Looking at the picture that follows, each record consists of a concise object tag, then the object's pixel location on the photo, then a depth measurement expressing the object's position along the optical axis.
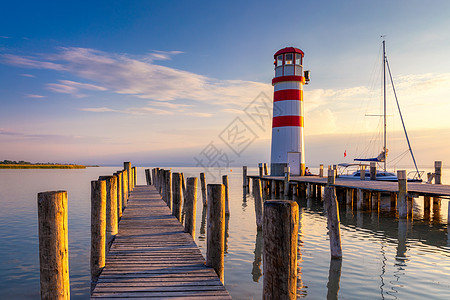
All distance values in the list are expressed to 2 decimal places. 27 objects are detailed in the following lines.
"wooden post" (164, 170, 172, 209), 12.44
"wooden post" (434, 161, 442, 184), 22.50
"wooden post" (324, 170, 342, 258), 8.90
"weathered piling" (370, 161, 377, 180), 25.71
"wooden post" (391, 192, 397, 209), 20.18
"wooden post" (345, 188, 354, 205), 19.25
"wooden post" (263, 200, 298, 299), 2.91
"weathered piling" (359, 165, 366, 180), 25.92
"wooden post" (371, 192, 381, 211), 17.99
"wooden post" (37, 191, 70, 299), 3.58
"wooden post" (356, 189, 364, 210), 17.61
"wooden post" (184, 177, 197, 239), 8.05
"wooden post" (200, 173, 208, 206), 20.90
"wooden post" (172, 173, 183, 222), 9.95
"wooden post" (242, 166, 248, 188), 33.06
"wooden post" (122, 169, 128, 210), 13.06
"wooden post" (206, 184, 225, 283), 5.52
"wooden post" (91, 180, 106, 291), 5.72
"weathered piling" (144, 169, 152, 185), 26.64
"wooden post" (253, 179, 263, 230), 13.57
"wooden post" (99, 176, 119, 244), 7.22
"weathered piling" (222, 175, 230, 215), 17.11
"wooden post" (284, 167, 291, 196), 23.87
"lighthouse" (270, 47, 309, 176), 26.81
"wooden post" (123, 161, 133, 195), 18.86
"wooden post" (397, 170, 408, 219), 14.11
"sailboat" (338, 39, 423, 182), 25.67
